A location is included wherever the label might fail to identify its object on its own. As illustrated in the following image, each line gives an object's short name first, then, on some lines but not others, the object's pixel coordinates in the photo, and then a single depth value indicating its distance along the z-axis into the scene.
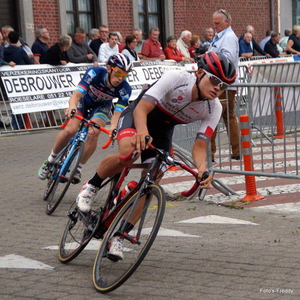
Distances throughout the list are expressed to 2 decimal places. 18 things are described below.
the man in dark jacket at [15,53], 15.20
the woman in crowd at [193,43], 19.50
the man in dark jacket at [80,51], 16.39
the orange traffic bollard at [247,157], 8.07
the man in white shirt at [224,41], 9.90
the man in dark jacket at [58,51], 15.62
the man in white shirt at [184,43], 19.19
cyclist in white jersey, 4.97
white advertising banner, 14.98
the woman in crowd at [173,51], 18.34
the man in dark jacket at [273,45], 22.56
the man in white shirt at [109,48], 17.27
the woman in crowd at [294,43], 21.78
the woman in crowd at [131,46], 17.55
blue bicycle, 7.41
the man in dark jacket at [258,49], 21.73
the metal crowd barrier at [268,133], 7.88
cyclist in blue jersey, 7.33
